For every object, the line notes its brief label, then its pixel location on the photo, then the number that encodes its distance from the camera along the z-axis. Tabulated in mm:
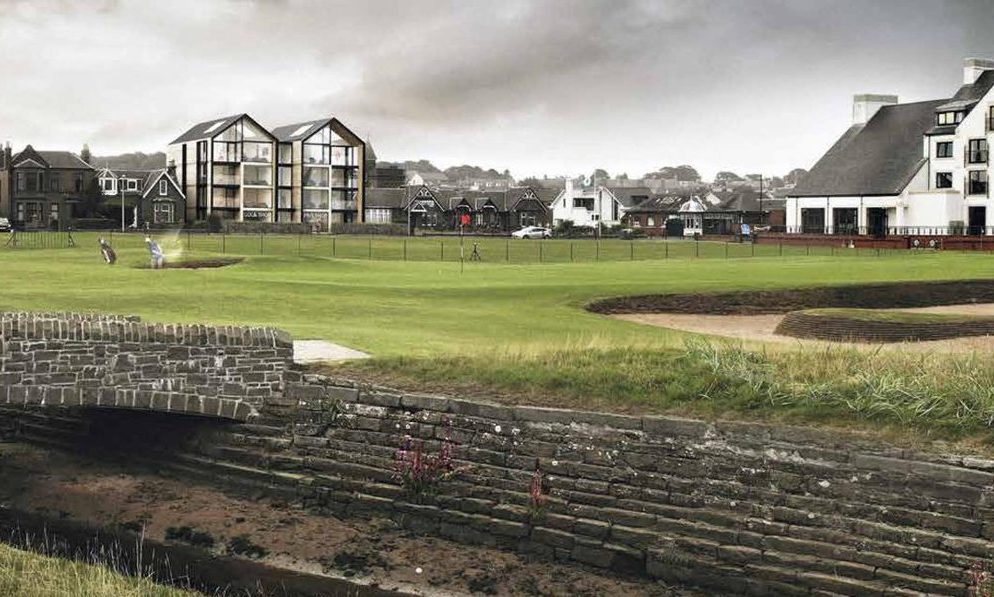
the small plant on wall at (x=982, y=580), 14789
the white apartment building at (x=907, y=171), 87000
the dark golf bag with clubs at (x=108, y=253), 51906
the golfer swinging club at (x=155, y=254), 48969
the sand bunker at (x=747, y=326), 29266
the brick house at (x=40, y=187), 112500
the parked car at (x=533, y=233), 102662
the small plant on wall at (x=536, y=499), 18422
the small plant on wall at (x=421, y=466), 19531
